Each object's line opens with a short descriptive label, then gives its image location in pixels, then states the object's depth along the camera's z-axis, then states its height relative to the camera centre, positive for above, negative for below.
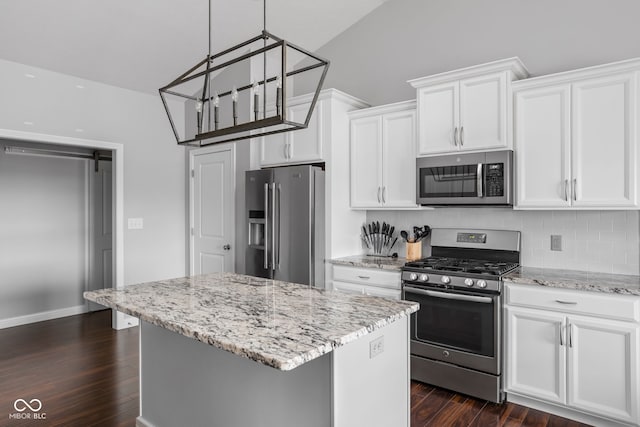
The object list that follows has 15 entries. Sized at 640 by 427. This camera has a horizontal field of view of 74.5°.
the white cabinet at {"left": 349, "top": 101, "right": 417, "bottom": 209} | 3.54 +0.47
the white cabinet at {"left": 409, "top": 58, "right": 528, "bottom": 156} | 2.96 +0.76
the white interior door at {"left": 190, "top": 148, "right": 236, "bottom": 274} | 4.70 +0.01
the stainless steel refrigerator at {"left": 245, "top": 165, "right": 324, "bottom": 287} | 3.63 -0.11
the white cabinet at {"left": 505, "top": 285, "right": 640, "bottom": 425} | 2.42 -0.88
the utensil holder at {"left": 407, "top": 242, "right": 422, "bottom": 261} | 3.64 -0.35
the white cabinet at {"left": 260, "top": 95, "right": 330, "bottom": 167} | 3.79 +0.66
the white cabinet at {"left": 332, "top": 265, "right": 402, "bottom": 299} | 3.32 -0.58
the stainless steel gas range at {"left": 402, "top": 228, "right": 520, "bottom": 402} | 2.84 -0.75
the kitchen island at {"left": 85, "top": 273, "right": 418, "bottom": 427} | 1.53 -0.61
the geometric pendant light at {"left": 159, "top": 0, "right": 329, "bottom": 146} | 4.43 +1.42
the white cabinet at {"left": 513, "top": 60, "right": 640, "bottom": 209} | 2.59 +0.47
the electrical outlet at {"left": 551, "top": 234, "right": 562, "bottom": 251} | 3.13 -0.24
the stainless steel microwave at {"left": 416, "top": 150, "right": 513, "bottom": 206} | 2.98 +0.23
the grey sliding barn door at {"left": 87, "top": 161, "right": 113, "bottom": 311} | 5.37 -0.21
